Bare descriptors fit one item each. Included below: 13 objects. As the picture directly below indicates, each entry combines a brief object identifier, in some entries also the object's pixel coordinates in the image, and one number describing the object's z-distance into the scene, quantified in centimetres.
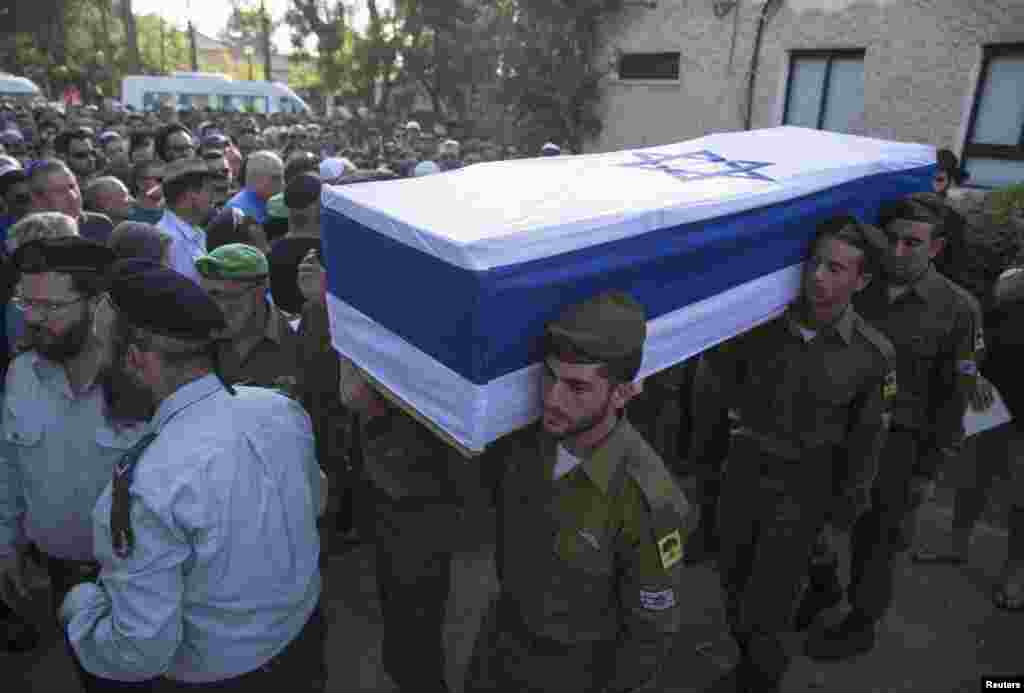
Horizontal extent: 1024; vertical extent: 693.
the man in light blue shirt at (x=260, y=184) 529
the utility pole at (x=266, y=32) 3536
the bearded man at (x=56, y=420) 218
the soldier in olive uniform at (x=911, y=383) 284
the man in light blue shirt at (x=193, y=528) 147
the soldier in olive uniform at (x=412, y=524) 245
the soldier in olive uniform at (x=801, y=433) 253
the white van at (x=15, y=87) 2347
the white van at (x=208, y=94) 2595
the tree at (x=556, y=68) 1159
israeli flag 157
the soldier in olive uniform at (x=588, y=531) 164
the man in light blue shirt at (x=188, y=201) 404
